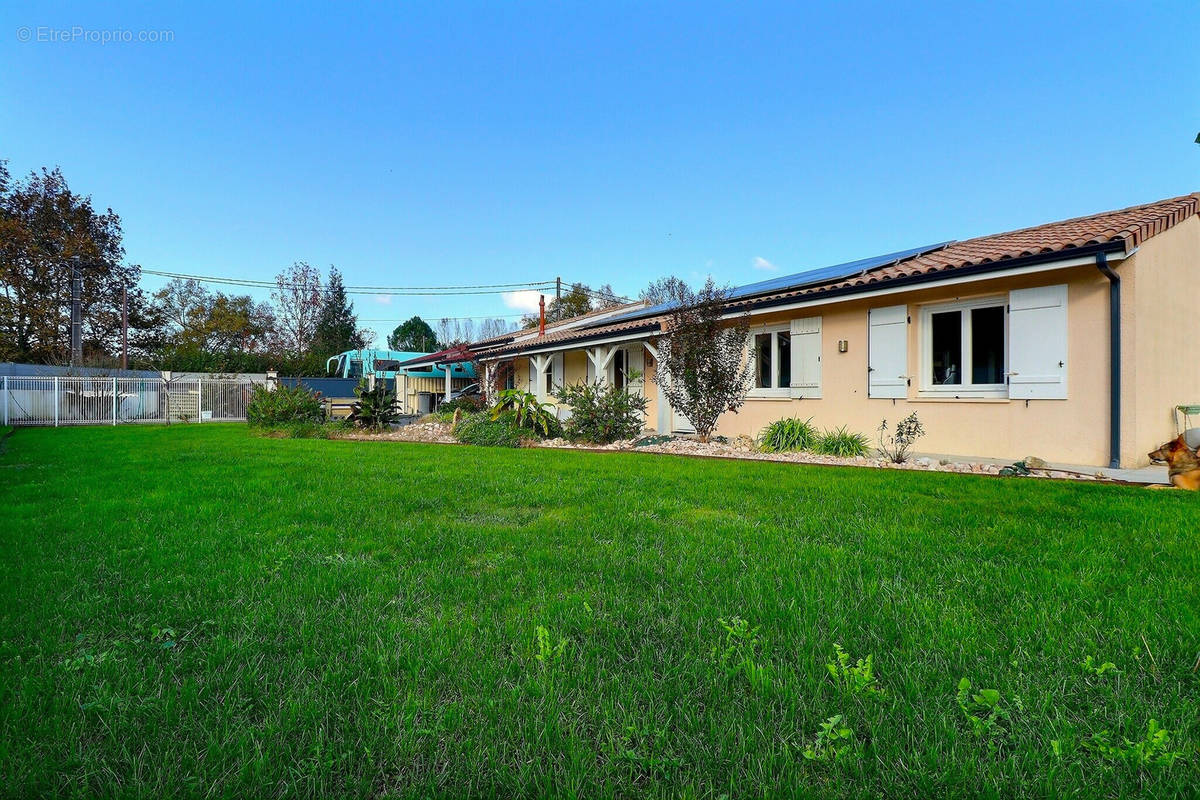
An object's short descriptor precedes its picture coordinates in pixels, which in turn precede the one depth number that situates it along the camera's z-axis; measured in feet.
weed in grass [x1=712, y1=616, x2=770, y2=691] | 5.90
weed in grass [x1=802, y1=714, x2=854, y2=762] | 4.65
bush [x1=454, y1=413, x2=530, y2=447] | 35.78
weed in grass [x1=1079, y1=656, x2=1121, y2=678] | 5.83
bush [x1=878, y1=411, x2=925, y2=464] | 26.14
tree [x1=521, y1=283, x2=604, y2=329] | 131.80
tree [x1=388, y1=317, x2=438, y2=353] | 155.12
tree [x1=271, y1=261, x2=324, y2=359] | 113.50
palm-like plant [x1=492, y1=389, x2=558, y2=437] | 38.75
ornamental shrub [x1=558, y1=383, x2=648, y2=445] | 35.83
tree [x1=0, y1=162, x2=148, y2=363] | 83.87
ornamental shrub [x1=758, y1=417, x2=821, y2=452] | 30.99
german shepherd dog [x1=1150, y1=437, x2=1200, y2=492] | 18.28
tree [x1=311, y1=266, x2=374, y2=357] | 126.82
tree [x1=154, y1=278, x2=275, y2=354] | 113.70
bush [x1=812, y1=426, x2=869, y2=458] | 28.94
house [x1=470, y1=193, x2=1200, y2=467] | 22.82
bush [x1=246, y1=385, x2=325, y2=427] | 48.73
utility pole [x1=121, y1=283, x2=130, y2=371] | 86.02
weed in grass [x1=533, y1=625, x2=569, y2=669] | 6.33
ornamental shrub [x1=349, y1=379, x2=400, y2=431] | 46.97
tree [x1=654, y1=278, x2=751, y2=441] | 32.22
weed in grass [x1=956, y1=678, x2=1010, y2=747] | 4.97
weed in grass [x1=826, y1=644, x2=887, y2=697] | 5.65
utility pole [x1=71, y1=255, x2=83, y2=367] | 79.92
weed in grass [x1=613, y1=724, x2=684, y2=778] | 4.58
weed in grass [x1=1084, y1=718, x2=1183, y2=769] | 4.52
